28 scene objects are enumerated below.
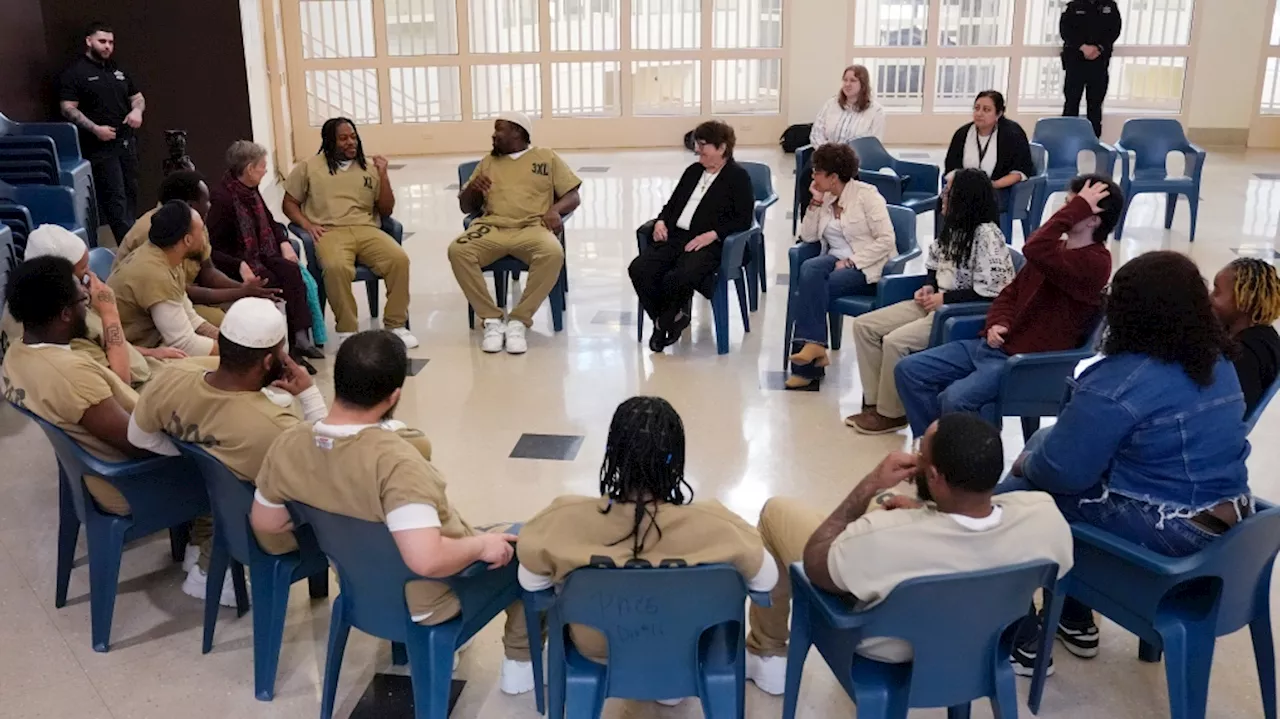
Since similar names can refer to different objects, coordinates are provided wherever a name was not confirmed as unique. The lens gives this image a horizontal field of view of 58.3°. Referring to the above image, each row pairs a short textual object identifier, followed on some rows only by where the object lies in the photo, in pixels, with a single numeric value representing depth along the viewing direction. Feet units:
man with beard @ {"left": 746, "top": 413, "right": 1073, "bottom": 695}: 6.70
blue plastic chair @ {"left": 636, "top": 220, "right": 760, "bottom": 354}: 16.49
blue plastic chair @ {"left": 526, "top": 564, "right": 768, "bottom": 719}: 6.72
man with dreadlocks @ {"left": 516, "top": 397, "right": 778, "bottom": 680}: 6.80
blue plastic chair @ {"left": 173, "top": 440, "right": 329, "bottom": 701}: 8.46
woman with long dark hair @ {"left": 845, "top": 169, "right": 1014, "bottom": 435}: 13.05
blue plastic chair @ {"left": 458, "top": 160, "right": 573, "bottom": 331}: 17.69
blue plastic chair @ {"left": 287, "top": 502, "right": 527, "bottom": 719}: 7.43
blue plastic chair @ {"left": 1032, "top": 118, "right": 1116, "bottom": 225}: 23.93
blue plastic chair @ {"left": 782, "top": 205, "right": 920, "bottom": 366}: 14.92
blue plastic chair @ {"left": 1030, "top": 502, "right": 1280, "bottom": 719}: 7.40
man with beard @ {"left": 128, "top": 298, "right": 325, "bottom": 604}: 8.38
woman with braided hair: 9.00
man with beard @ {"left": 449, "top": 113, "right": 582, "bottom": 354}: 17.35
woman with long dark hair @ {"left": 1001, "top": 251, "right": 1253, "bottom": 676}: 7.73
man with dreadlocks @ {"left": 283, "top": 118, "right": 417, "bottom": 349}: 17.22
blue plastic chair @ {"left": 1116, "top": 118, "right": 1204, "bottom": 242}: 23.62
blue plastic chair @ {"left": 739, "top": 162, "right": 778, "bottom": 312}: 18.24
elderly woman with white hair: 15.74
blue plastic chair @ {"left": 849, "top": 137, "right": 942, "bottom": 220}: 19.99
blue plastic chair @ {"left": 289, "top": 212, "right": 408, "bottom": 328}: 17.42
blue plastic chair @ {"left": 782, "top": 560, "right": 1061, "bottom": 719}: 6.64
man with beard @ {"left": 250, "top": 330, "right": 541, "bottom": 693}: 7.08
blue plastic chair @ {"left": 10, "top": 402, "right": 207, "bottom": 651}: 9.05
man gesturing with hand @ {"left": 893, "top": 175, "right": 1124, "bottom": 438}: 11.15
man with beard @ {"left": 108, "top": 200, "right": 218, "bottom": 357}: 12.27
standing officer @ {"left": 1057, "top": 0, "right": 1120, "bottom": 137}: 32.17
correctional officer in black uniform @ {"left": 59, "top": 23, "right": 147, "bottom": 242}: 21.70
